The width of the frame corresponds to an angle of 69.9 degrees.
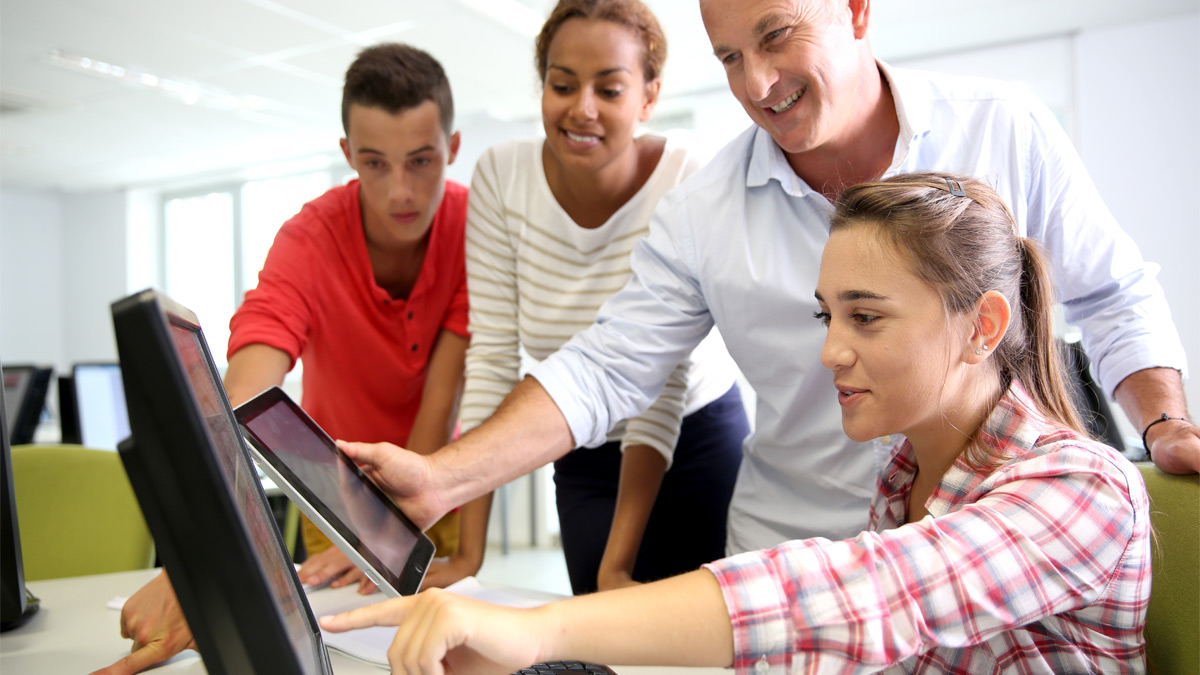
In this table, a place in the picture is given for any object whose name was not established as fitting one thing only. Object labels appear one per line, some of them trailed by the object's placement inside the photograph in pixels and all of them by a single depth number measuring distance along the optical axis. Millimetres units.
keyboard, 922
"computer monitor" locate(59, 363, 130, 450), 4176
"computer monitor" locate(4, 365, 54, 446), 3424
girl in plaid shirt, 649
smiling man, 1238
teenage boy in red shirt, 1695
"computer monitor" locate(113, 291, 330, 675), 438
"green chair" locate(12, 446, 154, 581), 1806
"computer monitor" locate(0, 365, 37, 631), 1058
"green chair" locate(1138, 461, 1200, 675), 875
